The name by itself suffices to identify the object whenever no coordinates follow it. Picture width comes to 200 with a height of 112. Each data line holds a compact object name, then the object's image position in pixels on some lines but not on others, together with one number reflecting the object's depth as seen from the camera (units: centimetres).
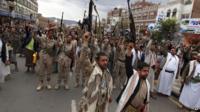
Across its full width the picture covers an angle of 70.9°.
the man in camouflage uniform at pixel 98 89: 230
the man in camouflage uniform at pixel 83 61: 466
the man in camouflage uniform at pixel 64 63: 438
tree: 2323
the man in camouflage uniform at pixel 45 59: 426
